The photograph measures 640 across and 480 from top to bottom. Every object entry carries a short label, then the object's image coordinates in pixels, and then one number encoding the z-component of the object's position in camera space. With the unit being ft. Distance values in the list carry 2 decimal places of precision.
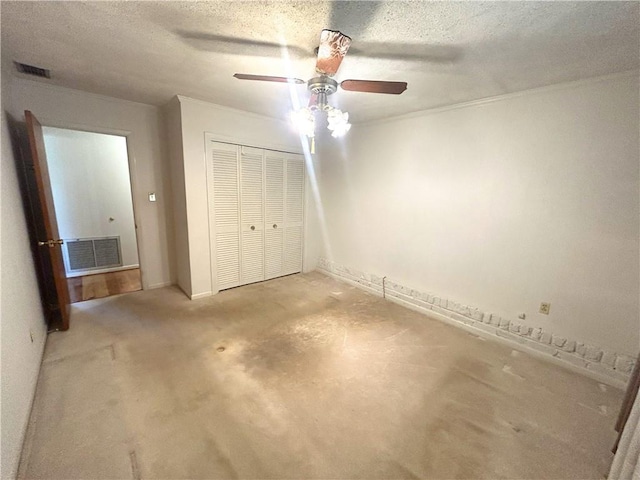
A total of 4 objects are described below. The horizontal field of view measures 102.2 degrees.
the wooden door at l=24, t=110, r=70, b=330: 7.42
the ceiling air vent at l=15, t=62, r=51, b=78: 7.06
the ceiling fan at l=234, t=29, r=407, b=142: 4.47
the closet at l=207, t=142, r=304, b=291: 10.83
